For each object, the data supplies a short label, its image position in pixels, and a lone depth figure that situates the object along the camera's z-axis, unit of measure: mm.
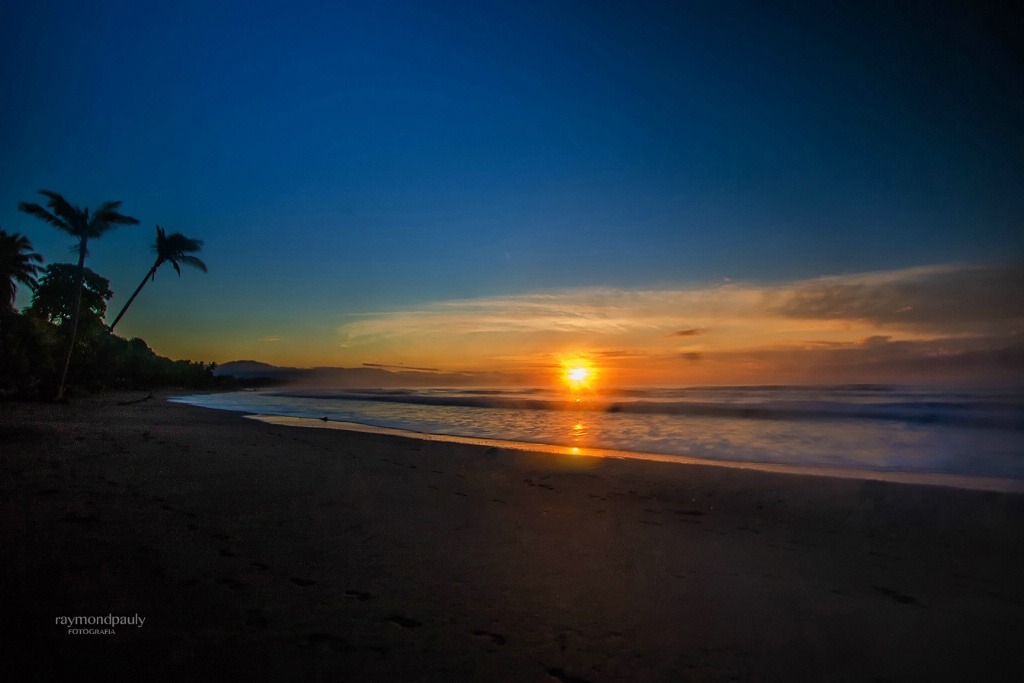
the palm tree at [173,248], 32988
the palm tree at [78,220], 22703
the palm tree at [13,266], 23266
